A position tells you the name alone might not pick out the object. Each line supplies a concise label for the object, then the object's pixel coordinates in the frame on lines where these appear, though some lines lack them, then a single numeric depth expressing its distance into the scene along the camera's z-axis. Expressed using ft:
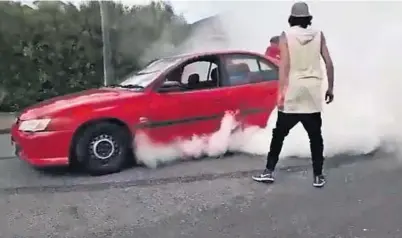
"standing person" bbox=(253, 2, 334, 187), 16.90
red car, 19.38
